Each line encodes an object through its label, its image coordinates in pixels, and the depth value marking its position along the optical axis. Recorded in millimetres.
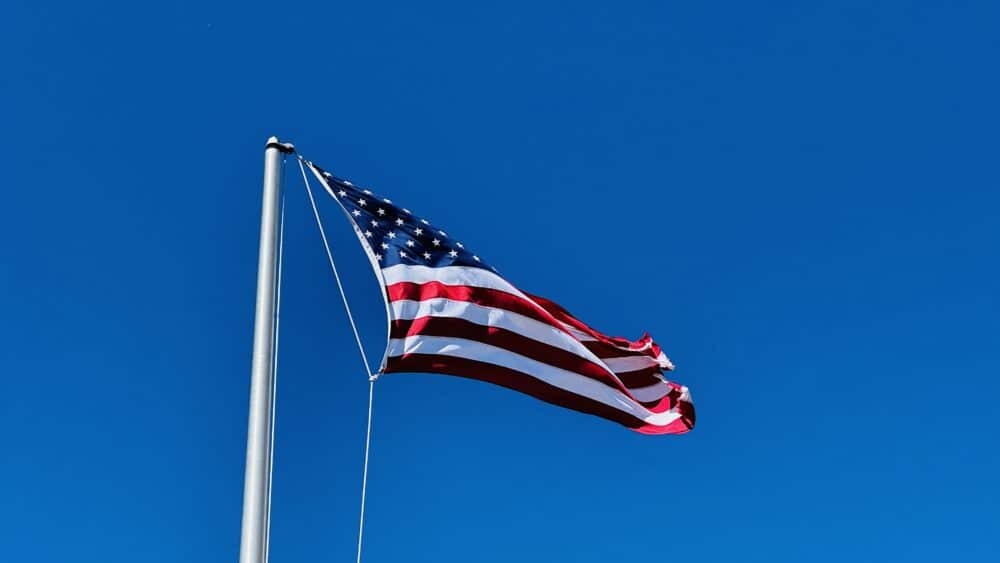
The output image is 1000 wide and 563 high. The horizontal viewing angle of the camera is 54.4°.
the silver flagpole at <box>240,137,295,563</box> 8211
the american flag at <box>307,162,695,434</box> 11109
